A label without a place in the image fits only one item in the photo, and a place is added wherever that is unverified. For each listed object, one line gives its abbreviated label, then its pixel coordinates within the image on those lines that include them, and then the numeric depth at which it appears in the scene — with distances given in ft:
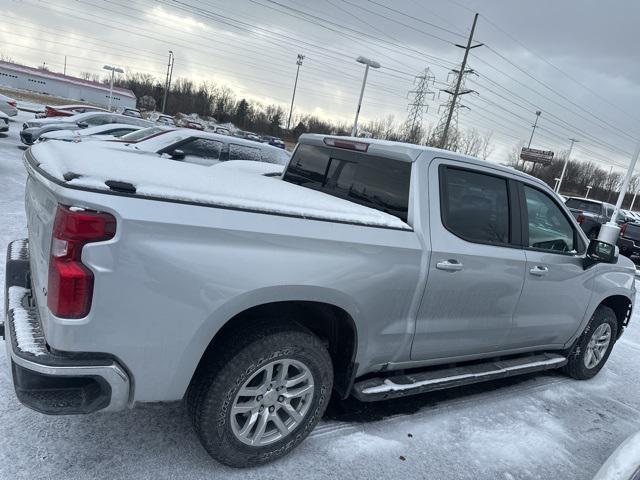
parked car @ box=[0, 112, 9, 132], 52.42
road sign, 249.34
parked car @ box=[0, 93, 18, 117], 64.80
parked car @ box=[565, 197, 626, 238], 64.49
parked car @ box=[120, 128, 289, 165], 31.55
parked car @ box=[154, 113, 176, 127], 151.91
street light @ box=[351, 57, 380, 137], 64.90
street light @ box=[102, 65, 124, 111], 112.57
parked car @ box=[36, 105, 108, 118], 66.59
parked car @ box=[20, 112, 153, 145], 48.55
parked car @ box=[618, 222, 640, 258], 54.44
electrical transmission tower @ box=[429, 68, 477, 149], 110.20
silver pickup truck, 6.76
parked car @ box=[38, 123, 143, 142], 41.93
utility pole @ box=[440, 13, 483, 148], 109.60
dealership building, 268.21
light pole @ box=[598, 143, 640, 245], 41.35
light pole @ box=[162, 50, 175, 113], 262.69
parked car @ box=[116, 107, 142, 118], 160.56
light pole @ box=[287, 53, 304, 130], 235.63
